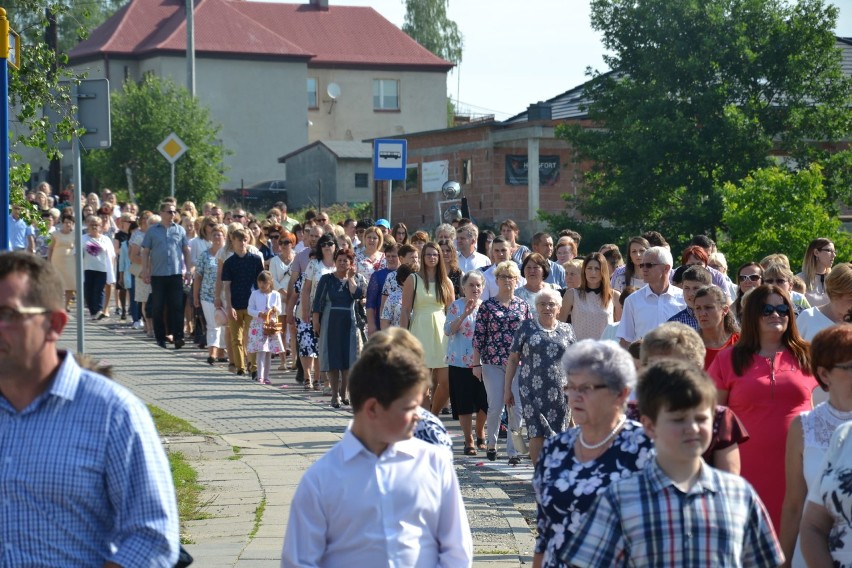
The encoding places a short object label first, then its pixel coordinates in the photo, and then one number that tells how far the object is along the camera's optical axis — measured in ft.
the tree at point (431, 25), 288.30
